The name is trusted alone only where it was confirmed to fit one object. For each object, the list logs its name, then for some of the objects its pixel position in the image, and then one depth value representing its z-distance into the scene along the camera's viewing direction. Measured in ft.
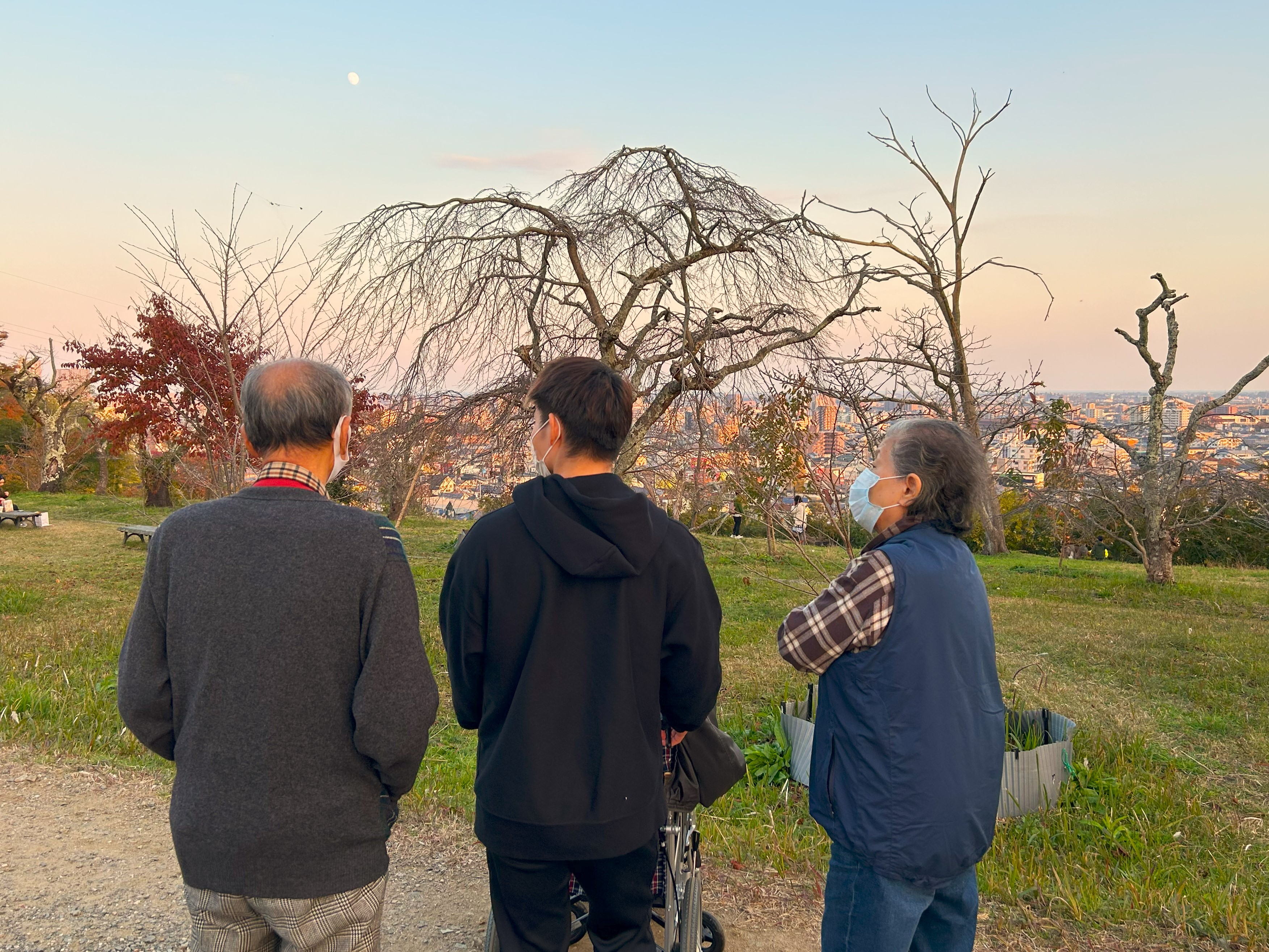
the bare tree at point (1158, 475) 45.80
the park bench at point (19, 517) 56.03
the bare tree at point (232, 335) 17.30
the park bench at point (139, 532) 50.80
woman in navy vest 6.51
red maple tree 29.66
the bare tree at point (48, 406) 90.02
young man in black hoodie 6.16
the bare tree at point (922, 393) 16.92
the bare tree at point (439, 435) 18.12
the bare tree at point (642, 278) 17.56
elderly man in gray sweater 5.62
